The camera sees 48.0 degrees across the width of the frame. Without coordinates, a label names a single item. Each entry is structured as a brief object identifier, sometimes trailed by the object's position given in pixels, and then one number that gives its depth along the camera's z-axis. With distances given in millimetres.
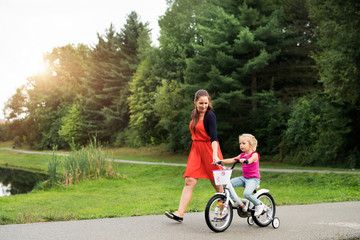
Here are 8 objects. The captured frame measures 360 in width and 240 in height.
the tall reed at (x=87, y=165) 19328
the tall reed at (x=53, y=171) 18984
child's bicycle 5773
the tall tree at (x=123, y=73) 54031
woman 6312
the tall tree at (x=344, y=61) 18062
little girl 5996
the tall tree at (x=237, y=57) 26859
